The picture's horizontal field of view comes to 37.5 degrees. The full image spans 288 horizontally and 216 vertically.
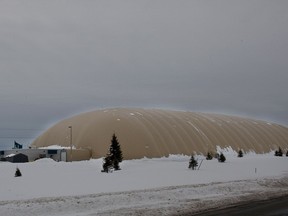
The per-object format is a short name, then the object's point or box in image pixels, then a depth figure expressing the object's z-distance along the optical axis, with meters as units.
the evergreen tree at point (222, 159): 51.31
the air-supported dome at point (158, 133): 62.62
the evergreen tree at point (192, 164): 37.82
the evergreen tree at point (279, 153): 69.36
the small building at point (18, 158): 59.94
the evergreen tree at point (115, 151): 44.14
